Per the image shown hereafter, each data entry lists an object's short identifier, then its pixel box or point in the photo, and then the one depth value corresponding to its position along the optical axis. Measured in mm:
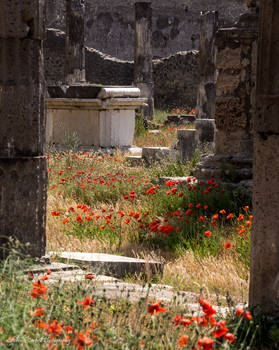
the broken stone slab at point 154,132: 23616
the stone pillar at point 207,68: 24362
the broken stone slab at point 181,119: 27776
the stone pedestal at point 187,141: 16978
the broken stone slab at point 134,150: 19325
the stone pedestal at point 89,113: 18804
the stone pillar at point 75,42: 26797
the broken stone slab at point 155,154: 16303
